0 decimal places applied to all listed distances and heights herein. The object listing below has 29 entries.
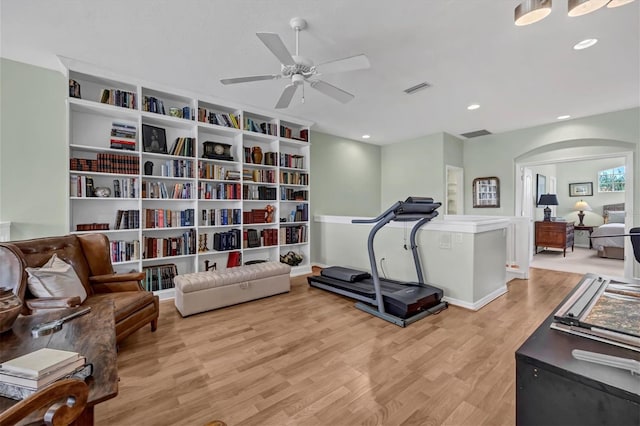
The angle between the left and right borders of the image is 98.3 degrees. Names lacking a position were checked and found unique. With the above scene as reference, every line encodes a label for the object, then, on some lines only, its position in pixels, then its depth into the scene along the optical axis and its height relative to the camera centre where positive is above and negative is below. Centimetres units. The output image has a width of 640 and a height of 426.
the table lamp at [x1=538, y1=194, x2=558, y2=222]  687 +24
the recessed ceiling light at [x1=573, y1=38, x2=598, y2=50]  261 +161
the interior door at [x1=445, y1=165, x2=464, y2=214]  637 +48
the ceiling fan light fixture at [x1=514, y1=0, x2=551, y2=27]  179 +133
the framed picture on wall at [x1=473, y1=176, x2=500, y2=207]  588 +41
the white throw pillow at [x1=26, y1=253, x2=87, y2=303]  205 -54
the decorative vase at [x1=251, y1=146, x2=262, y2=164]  449 +91
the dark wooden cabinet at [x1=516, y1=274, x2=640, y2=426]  64 -44
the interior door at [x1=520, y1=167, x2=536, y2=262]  571 +38
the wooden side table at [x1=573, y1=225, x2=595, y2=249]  743 -48
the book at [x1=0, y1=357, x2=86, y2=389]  86 -53
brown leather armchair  206 -61
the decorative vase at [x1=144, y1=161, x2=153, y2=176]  364 +57
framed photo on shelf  358 +95
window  730 +83
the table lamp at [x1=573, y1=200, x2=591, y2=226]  775 +10
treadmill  293 -95
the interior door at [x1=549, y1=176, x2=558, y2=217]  779 +68
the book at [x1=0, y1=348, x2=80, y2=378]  88 -51
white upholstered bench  310 -92
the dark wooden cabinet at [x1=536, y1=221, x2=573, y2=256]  657 -58
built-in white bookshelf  334 +50
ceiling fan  211 +121
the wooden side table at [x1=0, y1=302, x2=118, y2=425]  93 -58
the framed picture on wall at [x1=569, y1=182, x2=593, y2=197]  777 +61
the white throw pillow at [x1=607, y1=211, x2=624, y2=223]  684 -16
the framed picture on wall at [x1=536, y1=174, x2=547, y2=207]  700 +66
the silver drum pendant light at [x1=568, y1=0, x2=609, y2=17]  162 +124
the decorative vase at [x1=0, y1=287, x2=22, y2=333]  130 -47
